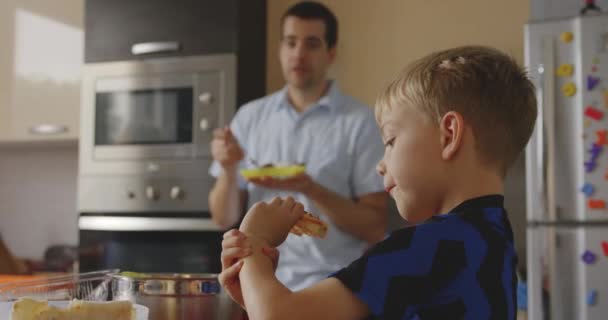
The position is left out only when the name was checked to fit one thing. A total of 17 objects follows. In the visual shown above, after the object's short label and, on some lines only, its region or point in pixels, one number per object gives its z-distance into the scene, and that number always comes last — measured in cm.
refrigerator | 232
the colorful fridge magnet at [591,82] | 235
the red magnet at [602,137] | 232
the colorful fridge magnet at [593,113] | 234
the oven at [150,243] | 259
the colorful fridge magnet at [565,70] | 239
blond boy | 77
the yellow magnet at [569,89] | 238
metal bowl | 74
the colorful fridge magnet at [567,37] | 240
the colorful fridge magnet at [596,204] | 232
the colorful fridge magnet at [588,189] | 233
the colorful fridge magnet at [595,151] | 233
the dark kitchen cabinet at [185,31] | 262
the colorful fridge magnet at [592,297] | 230
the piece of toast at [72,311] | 69
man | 183
